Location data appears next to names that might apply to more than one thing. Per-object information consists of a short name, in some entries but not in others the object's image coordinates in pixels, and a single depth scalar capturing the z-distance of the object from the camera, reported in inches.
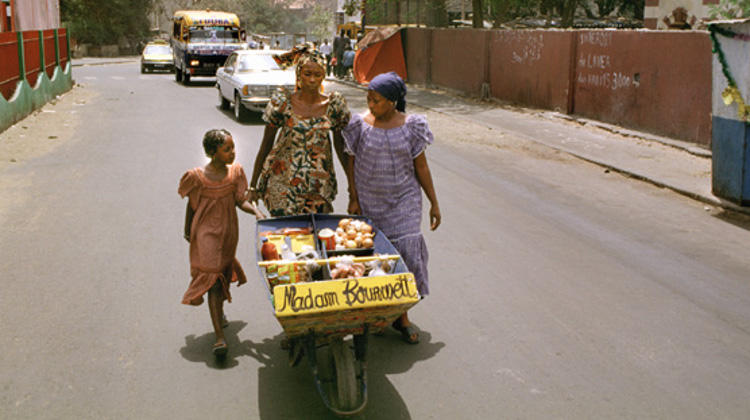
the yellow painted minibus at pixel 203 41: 1059.3
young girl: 170.6
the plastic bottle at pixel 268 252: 158.2
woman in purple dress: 176.7
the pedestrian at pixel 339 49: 1222.6
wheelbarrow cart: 134.7
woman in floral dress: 183.9
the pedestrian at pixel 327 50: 1380.4
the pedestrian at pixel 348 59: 1203.2
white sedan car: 635.5
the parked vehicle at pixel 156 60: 1428.4
